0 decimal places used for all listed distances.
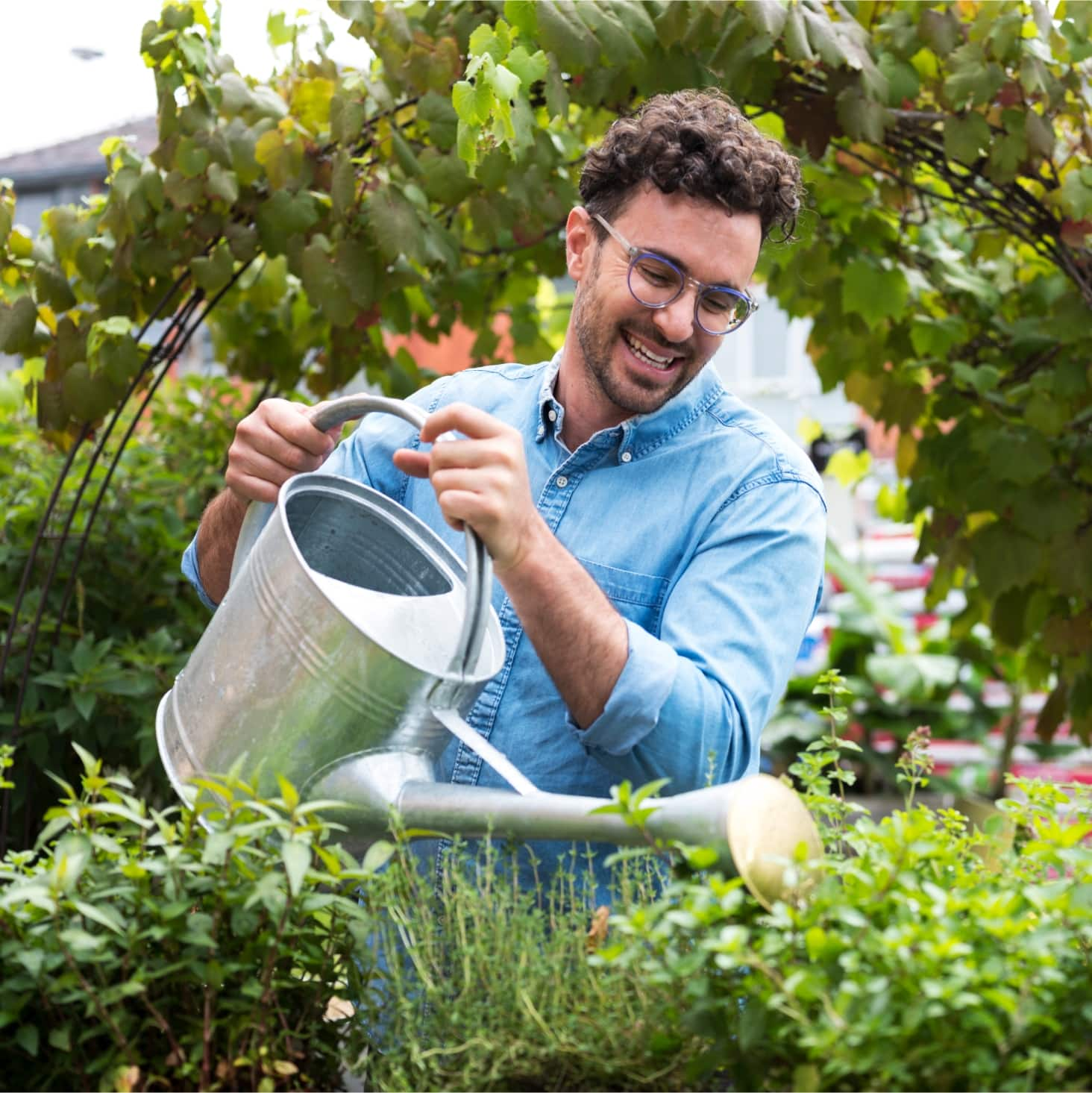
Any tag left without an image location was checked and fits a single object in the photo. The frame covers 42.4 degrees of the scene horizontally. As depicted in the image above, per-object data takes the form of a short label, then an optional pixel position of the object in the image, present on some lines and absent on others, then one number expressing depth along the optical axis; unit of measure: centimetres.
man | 125
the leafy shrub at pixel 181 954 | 93
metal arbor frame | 250
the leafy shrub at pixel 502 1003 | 91
